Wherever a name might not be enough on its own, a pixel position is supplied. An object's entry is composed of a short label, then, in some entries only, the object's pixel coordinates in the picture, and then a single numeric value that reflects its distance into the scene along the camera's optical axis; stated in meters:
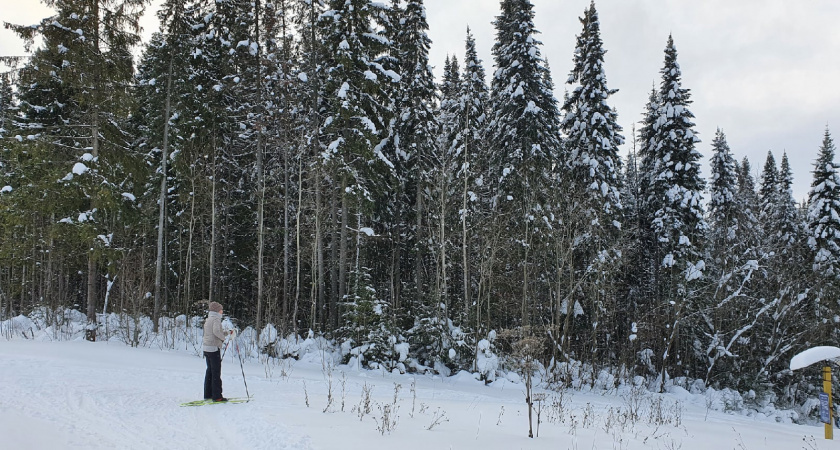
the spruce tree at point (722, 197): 27.72
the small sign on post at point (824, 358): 8.91
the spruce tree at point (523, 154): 21.92
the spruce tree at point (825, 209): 26.69
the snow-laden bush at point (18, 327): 17.34
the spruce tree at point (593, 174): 21.11
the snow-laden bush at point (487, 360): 18.36
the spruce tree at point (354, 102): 20.06
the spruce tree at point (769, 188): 35.34
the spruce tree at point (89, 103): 17.12
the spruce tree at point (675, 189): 24.00
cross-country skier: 8.76
